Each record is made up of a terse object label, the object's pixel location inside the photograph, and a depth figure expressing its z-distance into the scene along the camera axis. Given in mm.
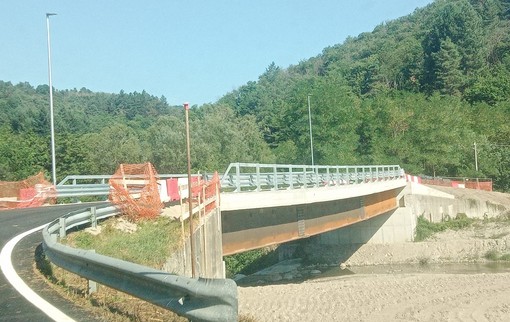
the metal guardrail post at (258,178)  24453
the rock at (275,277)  39669
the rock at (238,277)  41269
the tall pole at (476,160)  78169
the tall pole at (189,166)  8359
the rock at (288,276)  39944
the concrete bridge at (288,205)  23625
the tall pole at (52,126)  31180
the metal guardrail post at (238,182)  23194
